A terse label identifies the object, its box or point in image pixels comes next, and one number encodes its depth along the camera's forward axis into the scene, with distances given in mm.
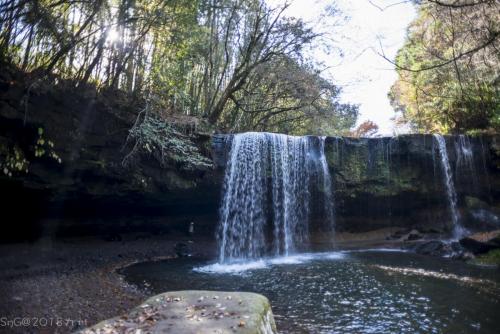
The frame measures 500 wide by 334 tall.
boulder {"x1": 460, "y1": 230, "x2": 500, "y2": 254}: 10656
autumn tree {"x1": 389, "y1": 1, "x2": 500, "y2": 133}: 12953
